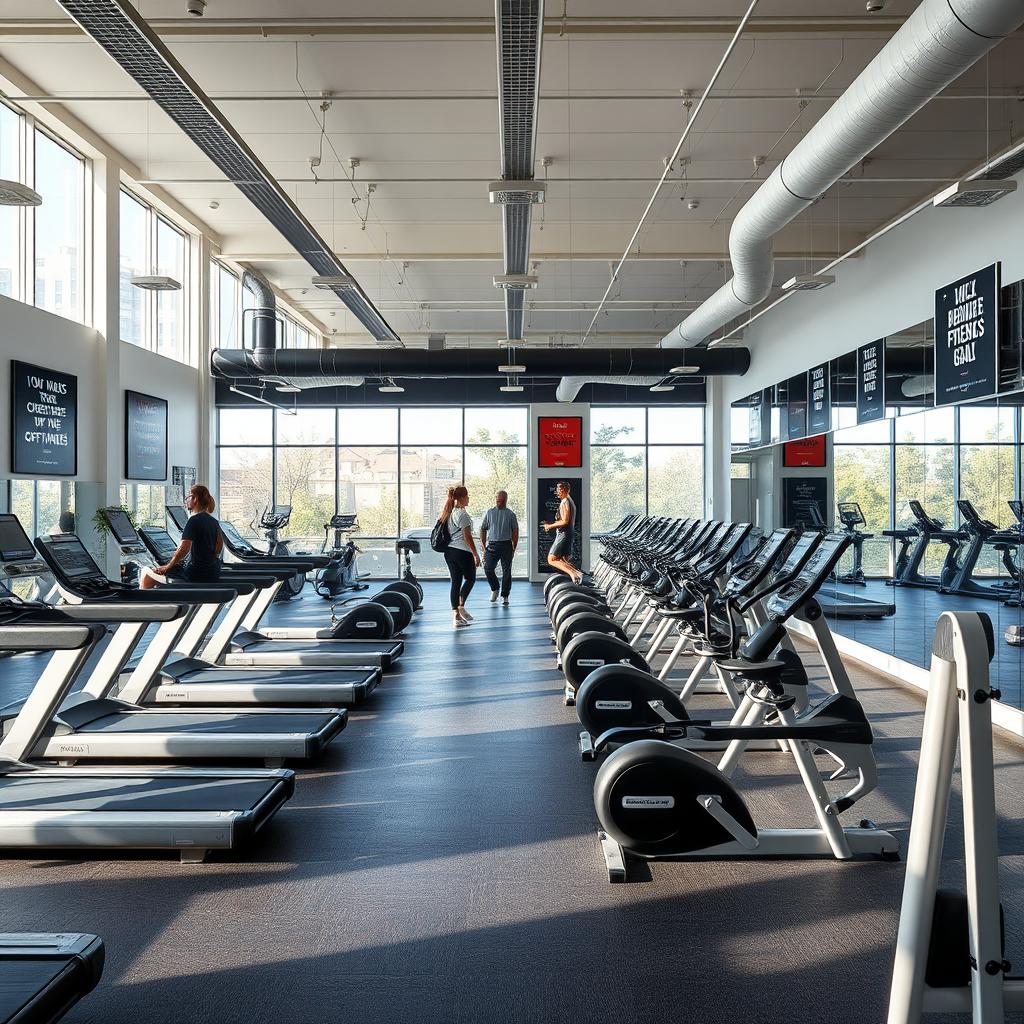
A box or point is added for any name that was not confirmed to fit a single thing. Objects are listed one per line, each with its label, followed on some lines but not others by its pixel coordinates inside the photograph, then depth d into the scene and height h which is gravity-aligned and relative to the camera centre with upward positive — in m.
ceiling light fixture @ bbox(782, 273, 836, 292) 8.12 +1.99
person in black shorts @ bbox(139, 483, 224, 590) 6.61 -0.25
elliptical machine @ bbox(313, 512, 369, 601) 13.16 -0.82
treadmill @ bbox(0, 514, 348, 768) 4.38 -1.09
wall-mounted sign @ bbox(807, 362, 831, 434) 9.48 +1.13
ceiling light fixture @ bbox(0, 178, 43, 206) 6.18 +2.12
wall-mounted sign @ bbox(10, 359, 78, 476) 8.46 +0.86
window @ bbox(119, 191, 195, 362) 10.73 +2.80
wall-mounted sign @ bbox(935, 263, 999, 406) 6.01 +1.16
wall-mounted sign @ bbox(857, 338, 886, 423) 7.98 +1.12
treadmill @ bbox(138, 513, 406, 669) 6.84 -1.07
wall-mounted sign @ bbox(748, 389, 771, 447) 11.91 +1.19
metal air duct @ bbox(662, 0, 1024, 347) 3.73 +1.98
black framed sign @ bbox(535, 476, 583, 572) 15.69 +0.03
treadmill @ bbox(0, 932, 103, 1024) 2.03 -1.06
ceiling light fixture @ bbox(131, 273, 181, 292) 8.80 +2.18
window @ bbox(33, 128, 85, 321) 9.07 +2.83
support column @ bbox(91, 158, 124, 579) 9.72 +2.03
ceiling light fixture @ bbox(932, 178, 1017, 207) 5.38 +1.84
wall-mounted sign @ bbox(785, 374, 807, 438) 10.29 +1.16
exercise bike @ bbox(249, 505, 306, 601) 12.74 -0.39
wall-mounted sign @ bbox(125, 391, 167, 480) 10.63 +0.87
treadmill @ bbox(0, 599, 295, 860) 3.34 -1.10
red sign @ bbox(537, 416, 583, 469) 15.69 +1.14
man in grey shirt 11.49 -0.28
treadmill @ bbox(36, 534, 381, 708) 4.93 -1.07
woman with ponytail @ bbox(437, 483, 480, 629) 9.77 -0.43
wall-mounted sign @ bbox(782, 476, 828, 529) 9.12 +0.11
